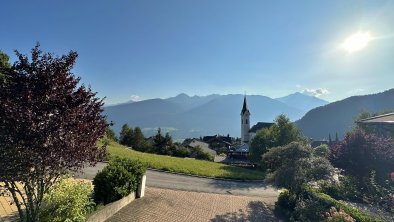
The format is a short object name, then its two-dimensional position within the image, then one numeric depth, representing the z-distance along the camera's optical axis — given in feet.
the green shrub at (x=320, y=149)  154.61
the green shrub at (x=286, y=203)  59.42
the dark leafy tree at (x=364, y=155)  64.08
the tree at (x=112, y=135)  171.32
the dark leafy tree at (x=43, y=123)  23.77
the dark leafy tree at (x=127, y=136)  186.04
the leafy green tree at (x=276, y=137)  132.46
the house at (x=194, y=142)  288.96
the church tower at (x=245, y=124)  318.18
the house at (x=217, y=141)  352.75
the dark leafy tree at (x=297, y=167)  60.03
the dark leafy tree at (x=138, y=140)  177.48
